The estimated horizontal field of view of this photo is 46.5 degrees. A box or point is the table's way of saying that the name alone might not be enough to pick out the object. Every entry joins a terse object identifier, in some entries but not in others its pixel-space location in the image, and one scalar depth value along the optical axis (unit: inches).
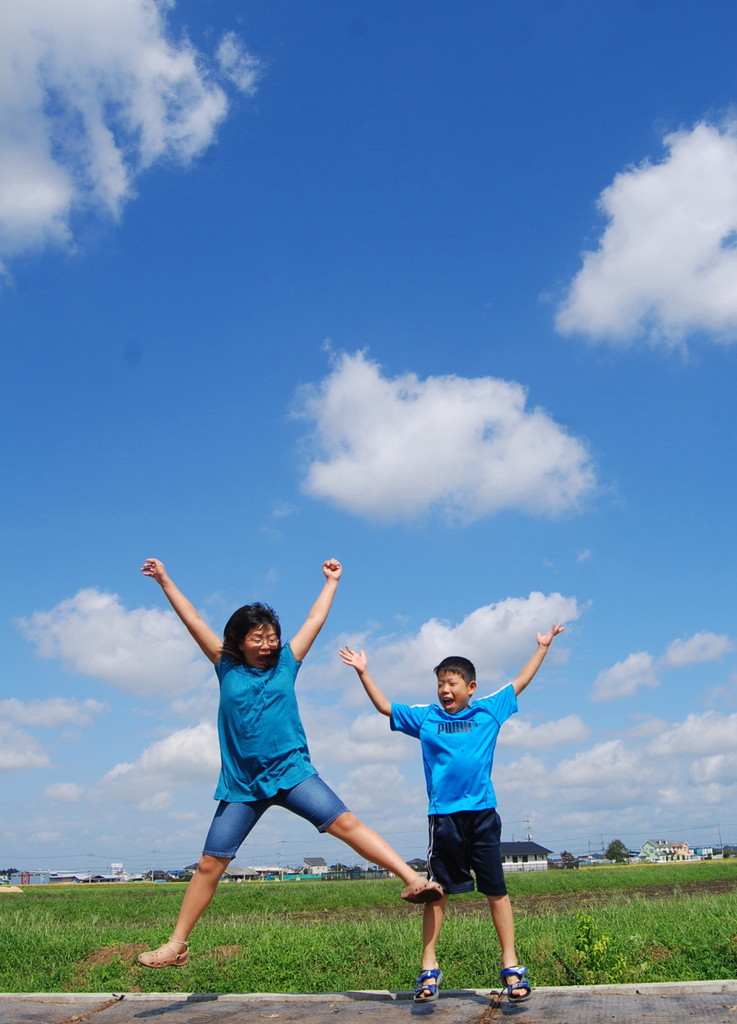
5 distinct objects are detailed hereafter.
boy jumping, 189.3
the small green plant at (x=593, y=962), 200.7
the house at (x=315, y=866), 5596.0
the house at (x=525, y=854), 4198.8
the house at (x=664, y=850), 6732.3
